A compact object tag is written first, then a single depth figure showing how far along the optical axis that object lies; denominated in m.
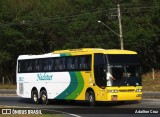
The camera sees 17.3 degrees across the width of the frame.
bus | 29.89
